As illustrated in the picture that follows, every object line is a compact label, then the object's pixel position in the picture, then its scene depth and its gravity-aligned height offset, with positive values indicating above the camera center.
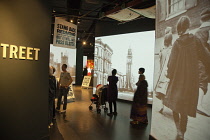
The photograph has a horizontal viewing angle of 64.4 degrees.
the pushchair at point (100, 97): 6.05 -0.92
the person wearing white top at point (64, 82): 5.55 -0.36
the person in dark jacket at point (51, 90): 4.25 -0.50
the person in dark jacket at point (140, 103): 4.90 -0.91
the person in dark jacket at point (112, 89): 5.74 -0.59
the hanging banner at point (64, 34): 5.48 +1.29
